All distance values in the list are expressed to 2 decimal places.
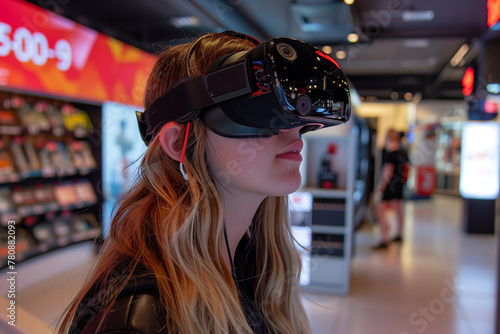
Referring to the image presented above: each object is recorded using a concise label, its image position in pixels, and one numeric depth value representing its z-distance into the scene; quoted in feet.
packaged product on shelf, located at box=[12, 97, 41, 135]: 11.01
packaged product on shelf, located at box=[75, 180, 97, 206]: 13.24
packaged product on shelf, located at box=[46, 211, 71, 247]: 12.33
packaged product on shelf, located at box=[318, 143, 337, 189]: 12.25
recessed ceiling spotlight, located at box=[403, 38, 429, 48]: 21.84
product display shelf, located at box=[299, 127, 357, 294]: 11.95
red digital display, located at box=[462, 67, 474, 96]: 18.79
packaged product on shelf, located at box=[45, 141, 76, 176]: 12.16
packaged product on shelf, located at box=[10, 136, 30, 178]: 10.90
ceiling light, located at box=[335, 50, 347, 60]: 22.23
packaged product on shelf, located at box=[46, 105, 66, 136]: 12.08
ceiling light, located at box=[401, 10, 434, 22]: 15.94
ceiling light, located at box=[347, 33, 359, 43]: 17.52
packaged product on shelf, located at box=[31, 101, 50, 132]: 11.53
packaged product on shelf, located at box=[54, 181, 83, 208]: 12.39
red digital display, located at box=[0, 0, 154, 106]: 9.47
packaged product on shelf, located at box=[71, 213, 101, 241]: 13.00
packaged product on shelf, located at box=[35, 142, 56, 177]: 11.70
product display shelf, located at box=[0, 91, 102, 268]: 10.72
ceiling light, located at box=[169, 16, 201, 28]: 14.82
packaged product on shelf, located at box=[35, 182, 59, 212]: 11.76
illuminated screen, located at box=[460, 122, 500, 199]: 20.44
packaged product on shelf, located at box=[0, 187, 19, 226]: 10.28
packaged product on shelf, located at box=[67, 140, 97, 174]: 13.01
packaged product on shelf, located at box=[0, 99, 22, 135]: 10.53
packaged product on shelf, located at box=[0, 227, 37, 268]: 10.12
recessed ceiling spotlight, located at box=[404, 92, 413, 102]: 34.14
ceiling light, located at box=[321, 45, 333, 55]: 20.07
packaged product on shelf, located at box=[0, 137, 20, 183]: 10.40
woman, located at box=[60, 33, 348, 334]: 1.94
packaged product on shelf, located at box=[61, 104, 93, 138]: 12.67
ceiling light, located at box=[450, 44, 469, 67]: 21.28
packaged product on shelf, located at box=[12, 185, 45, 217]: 10.90
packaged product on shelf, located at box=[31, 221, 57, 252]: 11.63
